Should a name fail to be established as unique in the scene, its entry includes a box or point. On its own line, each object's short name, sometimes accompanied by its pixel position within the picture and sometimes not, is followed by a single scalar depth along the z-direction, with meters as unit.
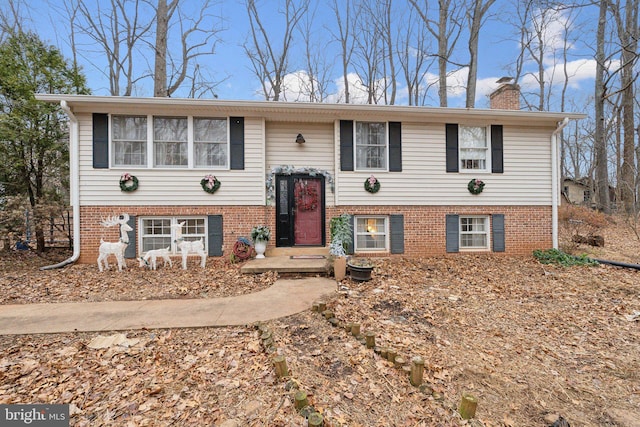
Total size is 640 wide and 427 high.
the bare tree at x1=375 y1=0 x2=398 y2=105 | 14.55
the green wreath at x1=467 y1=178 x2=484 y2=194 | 7.54
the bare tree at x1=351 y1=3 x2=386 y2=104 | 14.88
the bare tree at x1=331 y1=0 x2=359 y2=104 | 14.80
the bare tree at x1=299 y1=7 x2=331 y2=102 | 14.84
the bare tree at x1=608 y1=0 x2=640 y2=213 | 10.70
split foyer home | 6.63
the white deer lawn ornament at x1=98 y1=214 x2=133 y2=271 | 5.93
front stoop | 5.69
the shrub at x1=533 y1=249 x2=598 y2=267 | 6.84
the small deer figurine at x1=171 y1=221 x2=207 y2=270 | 6.02
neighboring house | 29.73
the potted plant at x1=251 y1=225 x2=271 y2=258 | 6.72
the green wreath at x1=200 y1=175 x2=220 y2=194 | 6.82
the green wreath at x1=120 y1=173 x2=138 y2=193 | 6.58
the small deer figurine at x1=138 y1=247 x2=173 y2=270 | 6.04
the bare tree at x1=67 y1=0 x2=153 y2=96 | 11.84
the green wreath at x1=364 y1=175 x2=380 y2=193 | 7.28
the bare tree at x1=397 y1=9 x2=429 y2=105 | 14.73
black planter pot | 5.32
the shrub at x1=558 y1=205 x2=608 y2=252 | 8.53
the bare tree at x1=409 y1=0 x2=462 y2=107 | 12.62
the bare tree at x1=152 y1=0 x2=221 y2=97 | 10.73
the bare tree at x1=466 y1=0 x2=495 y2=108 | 11.85
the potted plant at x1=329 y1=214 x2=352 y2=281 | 5.55
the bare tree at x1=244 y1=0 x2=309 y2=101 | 14.05
